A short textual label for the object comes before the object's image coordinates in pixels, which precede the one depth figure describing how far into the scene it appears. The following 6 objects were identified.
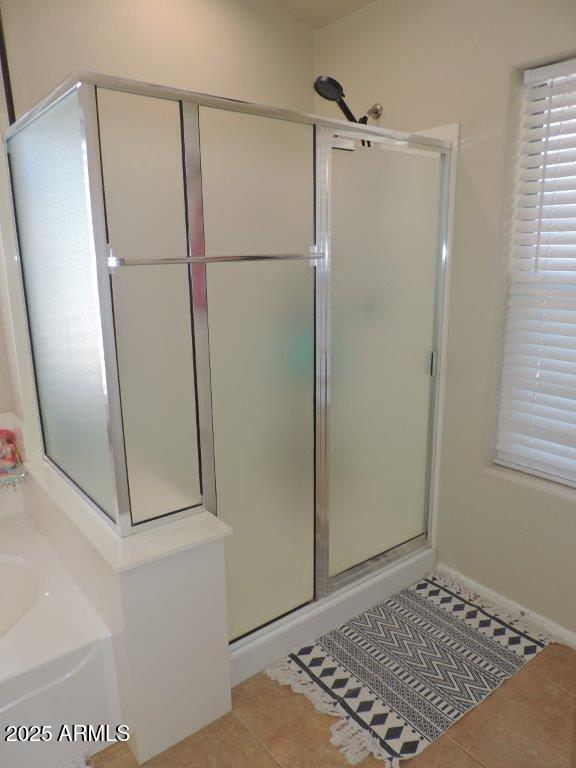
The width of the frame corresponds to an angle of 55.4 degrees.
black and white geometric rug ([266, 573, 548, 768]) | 1.67
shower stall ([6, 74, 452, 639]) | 1.39
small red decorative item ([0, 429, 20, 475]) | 2.10
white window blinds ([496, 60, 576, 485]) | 1.86
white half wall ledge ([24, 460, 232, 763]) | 1.47
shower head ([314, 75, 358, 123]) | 1.85
